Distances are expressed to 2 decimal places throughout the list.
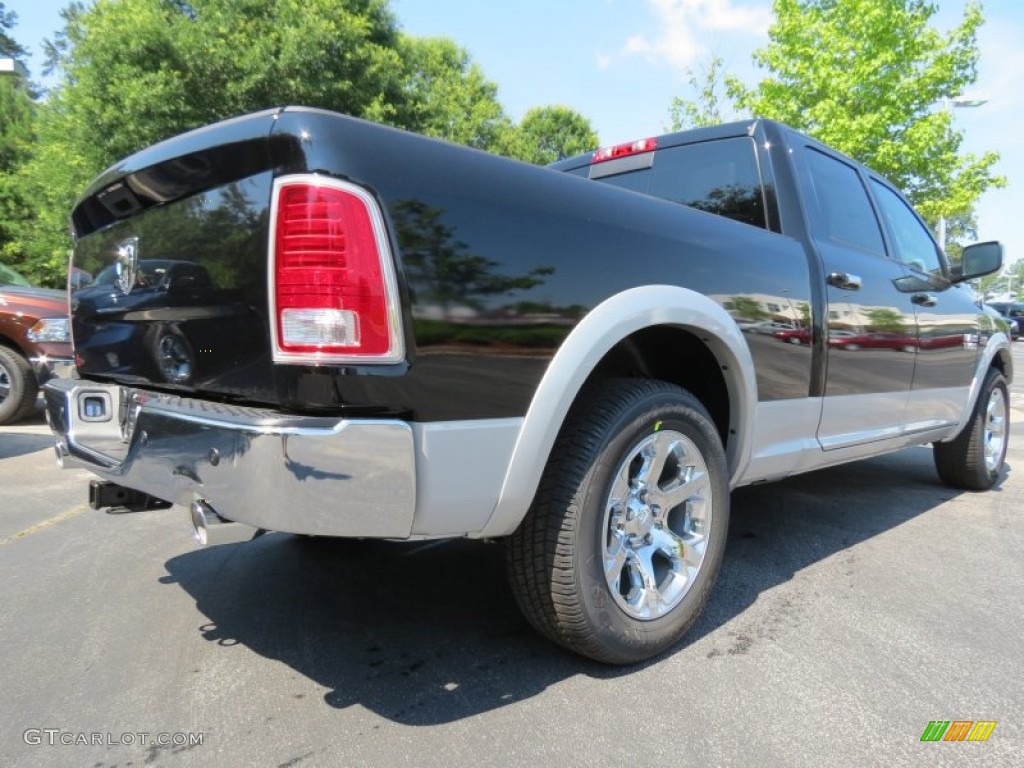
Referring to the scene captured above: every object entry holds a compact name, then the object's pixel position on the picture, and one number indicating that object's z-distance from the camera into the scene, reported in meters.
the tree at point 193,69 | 10.85
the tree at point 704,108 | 17.12
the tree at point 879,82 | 13.80
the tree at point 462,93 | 23.59
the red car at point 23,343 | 6.85
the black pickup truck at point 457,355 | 1.69
